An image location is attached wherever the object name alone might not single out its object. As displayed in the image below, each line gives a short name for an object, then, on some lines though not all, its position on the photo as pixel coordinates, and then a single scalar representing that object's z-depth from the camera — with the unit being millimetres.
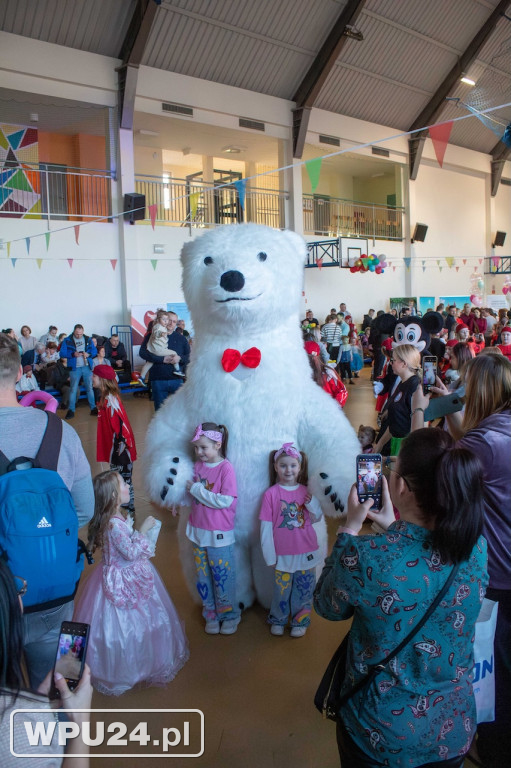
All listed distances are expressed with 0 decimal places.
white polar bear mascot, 2953
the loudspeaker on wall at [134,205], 11836
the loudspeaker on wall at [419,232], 18250
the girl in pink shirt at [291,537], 2811
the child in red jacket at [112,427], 4188
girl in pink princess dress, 2488
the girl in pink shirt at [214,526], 2850
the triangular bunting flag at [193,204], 14922
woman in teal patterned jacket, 1355
